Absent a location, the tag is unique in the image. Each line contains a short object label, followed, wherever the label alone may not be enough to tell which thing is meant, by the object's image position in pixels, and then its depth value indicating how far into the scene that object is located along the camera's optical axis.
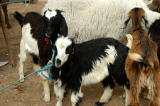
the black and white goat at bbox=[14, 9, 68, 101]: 3.90
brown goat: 2.78
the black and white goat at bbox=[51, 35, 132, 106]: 3.48
